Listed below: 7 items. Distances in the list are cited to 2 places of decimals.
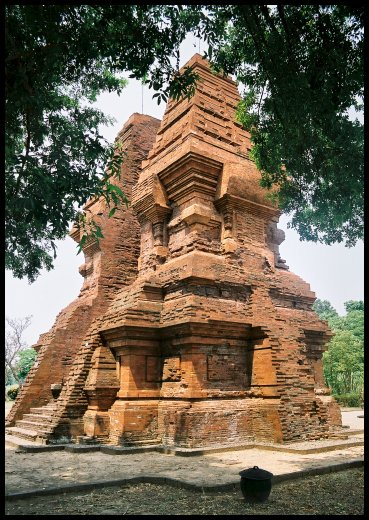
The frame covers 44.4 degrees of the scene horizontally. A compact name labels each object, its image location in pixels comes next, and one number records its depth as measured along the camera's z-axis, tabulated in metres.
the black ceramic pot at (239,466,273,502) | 5.01
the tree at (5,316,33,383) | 38.81
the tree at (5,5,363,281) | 5.45
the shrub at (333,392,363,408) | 23.55
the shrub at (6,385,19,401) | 24.66
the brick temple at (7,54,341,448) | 8.83
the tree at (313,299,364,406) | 24.00
